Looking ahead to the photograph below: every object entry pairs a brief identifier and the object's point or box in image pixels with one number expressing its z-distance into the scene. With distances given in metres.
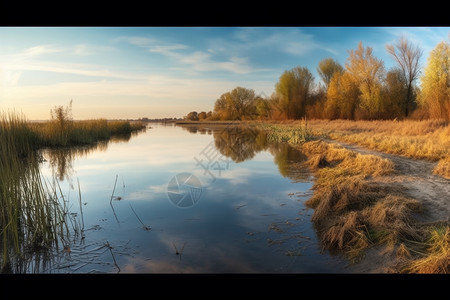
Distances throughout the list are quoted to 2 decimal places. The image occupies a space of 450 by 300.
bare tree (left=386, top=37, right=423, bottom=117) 26.73
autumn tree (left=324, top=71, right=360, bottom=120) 28.76
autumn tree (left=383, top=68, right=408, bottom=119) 26.98
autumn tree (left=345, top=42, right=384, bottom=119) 26.69
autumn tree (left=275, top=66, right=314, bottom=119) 34.53
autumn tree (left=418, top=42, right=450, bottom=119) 18.52
